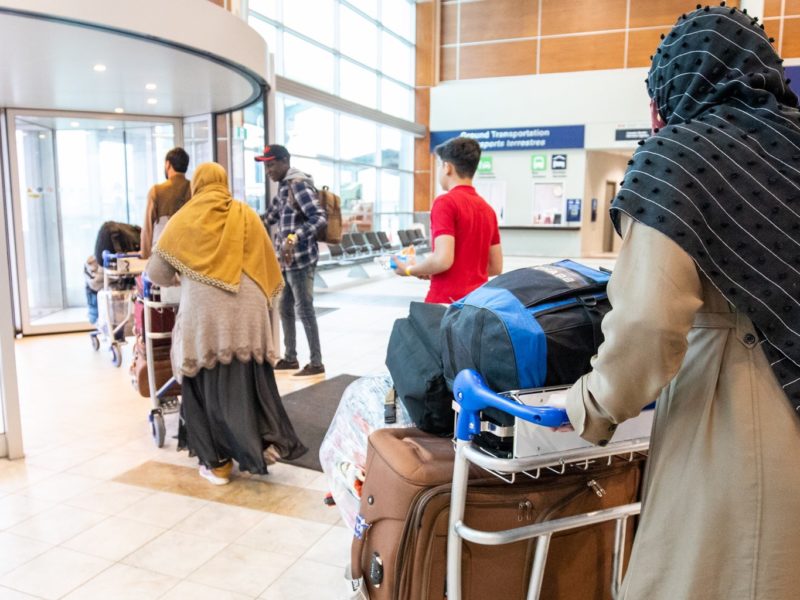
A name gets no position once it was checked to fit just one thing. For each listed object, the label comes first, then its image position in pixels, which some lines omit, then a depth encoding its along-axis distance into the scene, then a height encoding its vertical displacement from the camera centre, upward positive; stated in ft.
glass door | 23.41 +0.66
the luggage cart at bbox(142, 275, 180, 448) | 11.56 -3.00
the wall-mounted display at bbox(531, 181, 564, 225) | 54.65 +0.66
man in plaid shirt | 16.40 -0.60
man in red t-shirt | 9.04 -0.29
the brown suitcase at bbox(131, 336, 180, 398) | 12.13 -2.93
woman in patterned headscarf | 3.33 -0.49
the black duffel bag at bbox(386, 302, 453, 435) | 5.26 -1.28
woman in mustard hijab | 9.68 -1.78
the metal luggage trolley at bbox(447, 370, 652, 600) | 4.11 -1.61
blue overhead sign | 52.70 +5.92
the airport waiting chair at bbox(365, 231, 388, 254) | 44.93 -2.17
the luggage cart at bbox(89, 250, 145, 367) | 17.88 -2.37
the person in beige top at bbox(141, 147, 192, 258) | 15.06 +0.29
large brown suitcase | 4.71 -2.22
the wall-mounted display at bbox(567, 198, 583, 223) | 53.98 +0.09
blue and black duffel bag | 4.28 -0.77
